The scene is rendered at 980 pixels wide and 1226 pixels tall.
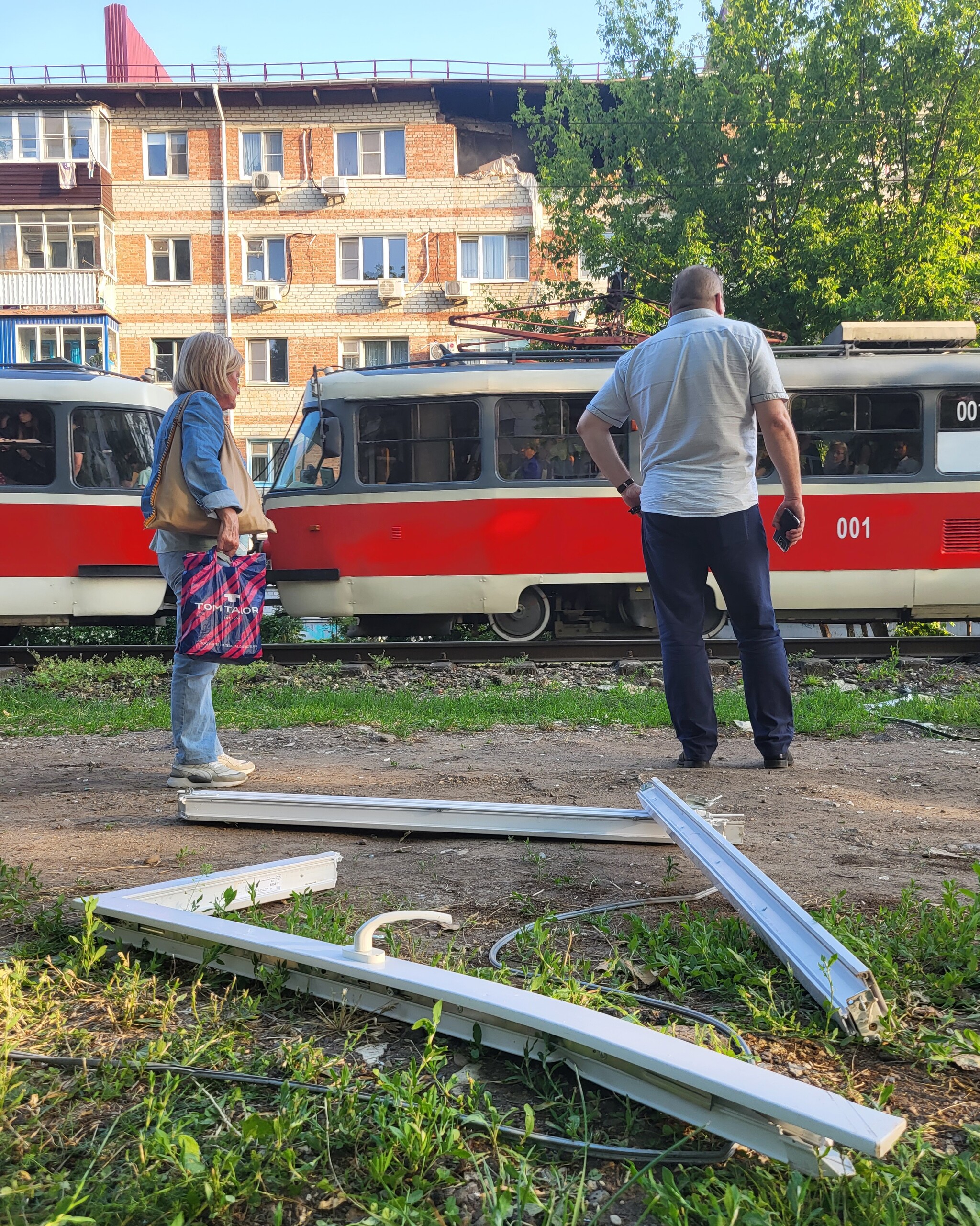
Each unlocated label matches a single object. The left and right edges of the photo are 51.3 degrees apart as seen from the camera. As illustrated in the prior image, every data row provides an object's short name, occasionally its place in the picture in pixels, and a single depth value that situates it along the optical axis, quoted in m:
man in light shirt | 4.71
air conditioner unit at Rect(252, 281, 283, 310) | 31.98
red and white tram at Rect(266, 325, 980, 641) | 11.53
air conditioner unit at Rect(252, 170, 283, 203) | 31.73
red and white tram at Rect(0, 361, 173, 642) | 11.53
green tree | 18.05
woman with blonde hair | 4.52
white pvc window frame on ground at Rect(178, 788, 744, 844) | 3.55
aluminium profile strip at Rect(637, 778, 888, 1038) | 2.01
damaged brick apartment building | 32.03
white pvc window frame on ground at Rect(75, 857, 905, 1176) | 1.50
